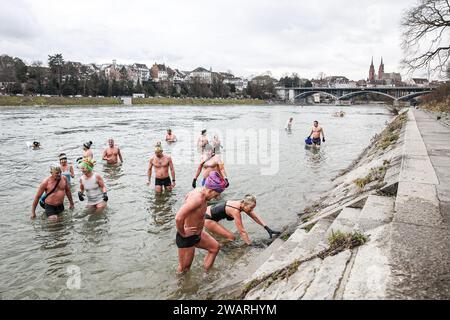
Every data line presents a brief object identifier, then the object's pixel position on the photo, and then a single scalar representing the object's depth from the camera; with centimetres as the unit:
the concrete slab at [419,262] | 289
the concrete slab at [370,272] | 292
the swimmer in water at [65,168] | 1008
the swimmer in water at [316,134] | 1967
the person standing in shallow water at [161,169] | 984
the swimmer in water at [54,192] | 779
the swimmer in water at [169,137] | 2195
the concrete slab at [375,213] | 461
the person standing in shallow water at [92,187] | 811
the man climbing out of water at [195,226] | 479
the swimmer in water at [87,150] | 1240
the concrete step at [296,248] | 469
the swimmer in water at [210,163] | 895
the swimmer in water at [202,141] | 1644
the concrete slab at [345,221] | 501
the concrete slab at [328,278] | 313
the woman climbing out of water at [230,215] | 677
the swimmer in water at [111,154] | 1451
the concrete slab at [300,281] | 336
